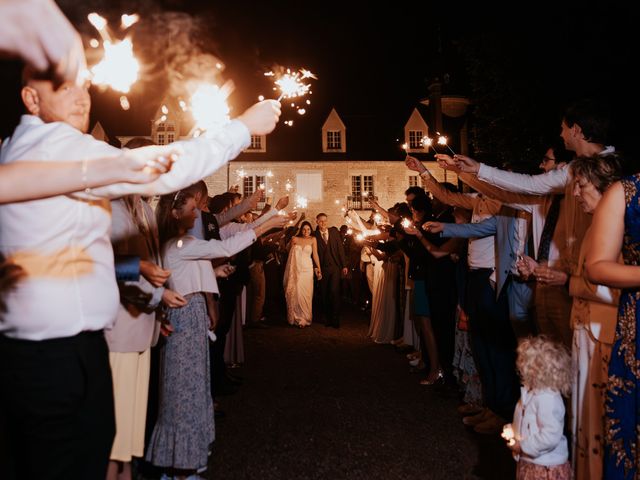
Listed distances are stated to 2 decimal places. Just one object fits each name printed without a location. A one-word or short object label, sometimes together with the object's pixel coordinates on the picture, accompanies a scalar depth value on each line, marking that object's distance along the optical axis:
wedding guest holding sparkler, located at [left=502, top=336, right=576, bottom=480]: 3.37
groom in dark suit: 13.02
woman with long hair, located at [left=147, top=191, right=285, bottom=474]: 4.13
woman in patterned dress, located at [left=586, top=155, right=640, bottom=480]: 2.90
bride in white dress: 13.64
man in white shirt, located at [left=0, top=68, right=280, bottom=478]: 2.06
